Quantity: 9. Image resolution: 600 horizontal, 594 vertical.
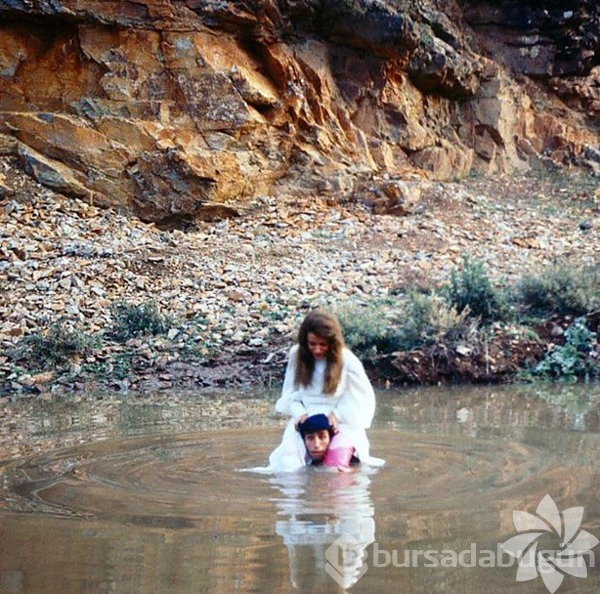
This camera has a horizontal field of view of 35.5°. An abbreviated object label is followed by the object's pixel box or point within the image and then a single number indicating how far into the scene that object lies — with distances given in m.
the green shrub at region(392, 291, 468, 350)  10.12
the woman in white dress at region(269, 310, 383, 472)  5.55
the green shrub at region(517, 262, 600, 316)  10.81
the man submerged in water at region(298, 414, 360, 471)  5.48
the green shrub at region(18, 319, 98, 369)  10.13
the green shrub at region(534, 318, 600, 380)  9.98
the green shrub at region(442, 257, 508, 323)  10.77
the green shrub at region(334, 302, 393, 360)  10.01
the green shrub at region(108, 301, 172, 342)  10.80
